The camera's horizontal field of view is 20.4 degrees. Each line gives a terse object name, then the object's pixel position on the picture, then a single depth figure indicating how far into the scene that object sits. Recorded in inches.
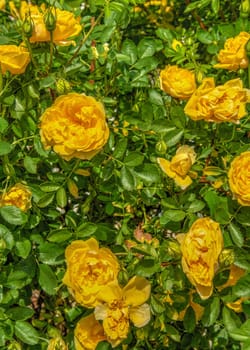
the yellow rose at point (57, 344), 48.7
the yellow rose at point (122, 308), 45.3
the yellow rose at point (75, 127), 45.3
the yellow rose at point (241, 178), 46.8
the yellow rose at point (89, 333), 48.5
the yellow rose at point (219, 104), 48.6
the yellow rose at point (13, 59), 49.1
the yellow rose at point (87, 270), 45.7
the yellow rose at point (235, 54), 55.1
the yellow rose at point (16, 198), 48.9
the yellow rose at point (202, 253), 44.8
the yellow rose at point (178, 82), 53.3
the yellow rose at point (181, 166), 49.7
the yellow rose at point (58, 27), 49.4
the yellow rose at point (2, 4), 58.3
